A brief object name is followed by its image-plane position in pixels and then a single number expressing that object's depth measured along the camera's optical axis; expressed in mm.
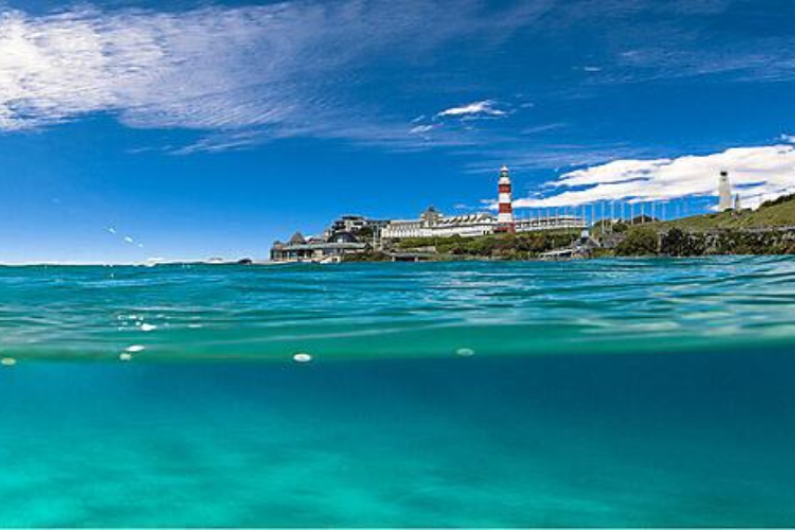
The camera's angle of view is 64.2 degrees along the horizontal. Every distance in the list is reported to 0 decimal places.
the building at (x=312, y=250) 104188
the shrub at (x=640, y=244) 88188
